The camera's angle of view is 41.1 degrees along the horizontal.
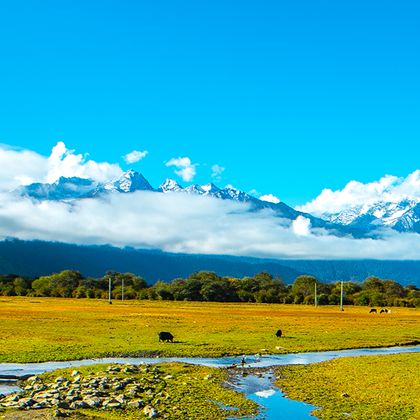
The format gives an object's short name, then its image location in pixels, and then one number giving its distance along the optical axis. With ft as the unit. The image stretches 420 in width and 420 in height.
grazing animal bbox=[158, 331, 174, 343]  169.37
